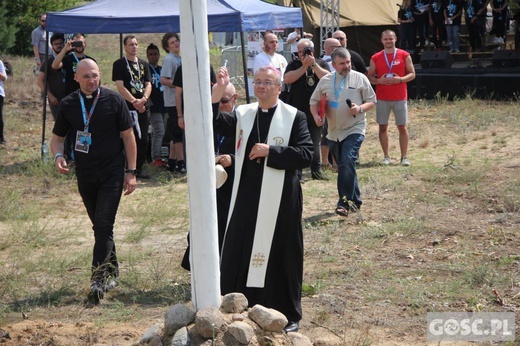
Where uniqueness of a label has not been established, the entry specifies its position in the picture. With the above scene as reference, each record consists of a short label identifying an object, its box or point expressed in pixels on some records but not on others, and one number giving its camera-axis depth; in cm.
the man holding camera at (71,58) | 1312
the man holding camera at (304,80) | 1207
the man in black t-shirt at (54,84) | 1386
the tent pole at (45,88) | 1383
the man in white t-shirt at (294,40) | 1586
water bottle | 1404
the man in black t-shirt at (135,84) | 1258
